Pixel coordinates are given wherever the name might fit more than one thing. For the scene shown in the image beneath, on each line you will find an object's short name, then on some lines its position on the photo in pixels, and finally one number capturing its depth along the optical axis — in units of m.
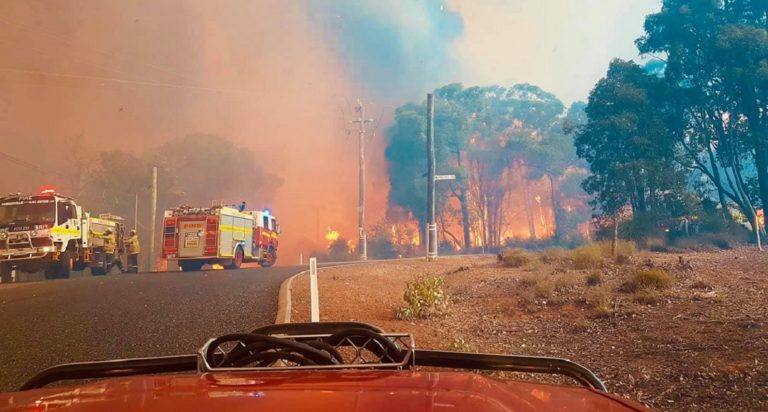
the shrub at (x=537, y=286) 9.80
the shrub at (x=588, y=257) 11.90
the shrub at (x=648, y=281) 8.74
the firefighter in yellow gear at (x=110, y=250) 14.95
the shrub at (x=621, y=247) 12.51
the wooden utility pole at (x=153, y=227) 15.48
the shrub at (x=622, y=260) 11.66
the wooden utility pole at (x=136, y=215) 16.45
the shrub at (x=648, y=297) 8.22
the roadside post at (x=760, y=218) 15.83
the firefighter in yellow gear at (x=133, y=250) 16.34
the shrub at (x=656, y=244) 14.09
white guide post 6.87
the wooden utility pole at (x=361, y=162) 18.81
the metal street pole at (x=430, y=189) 18.00
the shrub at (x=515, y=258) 14.03
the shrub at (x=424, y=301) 8.64
